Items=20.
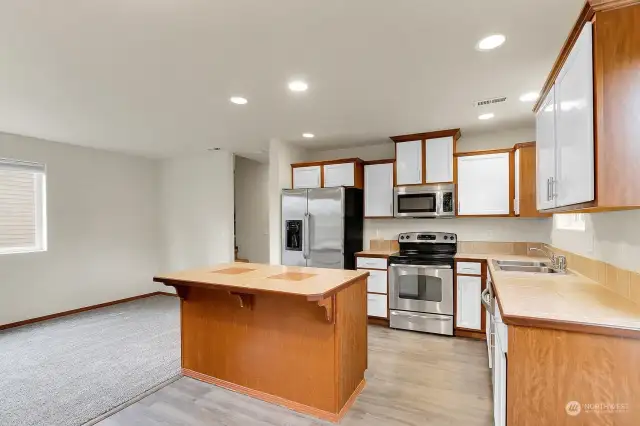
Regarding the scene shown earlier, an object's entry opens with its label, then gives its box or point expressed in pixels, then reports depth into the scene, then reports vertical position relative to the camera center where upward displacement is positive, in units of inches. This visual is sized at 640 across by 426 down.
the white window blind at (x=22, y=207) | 162.6 +4.3
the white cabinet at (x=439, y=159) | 155.2 +26.9
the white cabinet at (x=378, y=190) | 171.2 +12.9
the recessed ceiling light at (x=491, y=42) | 77.4 +43.6
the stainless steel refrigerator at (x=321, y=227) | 164.9 -7.4
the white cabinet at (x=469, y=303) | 141.0 -41.6
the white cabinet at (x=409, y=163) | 161.8 +26.3
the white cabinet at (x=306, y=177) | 181.0 +21.5
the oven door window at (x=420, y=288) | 147.3 -36.4
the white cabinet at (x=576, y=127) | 51.1 +15.7
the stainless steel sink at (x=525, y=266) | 108.1 -20.2
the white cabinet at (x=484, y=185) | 147.5 +13.4
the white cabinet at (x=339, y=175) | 172.8 +21.8
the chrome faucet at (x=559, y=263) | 101.0 -17.1
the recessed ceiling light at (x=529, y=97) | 112.9 +42.9
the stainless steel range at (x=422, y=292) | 145.7 -38.4
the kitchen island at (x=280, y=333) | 85.3 -37.0
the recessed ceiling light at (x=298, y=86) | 103.5 +43.6
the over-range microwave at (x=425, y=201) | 156.5 +6.2
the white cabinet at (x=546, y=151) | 71.0 +15.3
